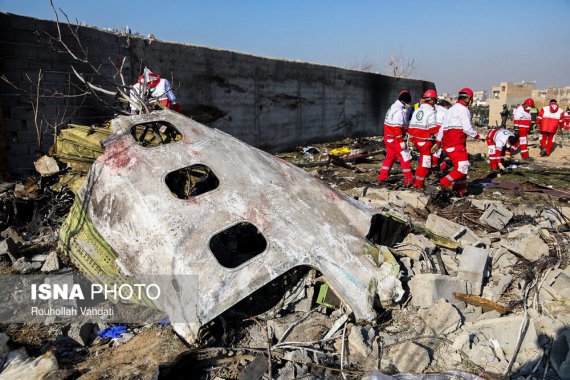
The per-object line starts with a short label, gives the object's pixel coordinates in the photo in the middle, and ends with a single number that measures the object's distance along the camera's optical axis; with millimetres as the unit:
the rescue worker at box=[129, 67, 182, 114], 6379
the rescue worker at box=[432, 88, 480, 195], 6363
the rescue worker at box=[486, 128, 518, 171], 9000
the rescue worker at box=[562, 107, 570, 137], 15047
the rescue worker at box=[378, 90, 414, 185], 6914
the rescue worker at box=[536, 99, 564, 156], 11648
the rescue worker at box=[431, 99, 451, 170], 7478
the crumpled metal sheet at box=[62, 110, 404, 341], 2586
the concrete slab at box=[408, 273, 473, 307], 3032
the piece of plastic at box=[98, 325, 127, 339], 2895
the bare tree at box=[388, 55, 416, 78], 30442
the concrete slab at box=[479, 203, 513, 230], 4906
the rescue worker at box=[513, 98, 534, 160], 10977
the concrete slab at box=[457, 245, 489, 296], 3324
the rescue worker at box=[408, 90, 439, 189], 6730
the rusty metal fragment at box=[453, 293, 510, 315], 3090
